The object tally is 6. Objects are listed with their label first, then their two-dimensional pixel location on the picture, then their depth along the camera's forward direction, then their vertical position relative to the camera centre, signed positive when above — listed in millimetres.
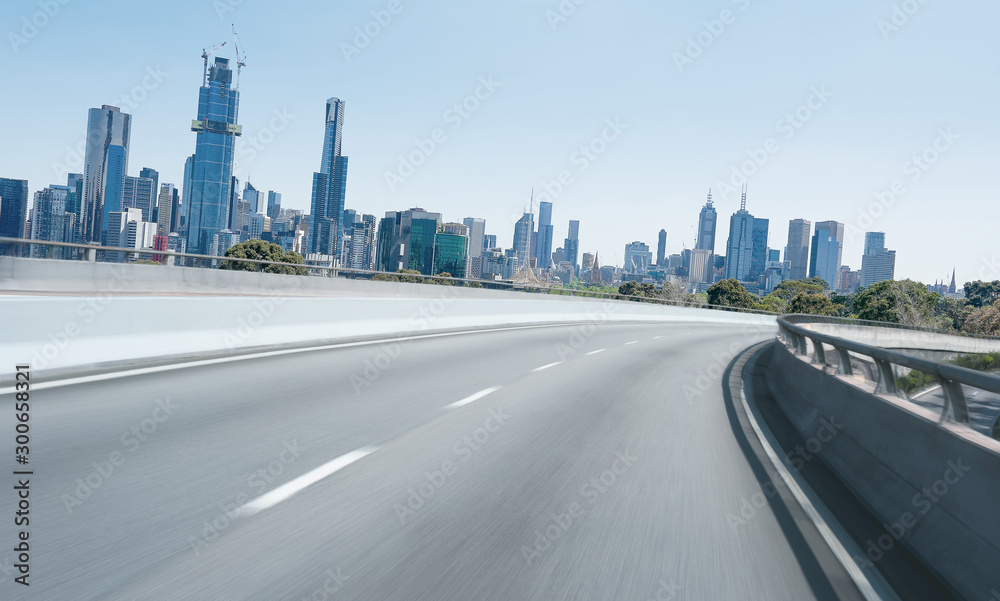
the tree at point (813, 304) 144500 +2425
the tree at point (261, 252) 82062 +1371
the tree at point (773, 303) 162500 +2231
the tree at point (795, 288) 184875 +7072
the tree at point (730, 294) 139825 +2751
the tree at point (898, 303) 95938 +3125
